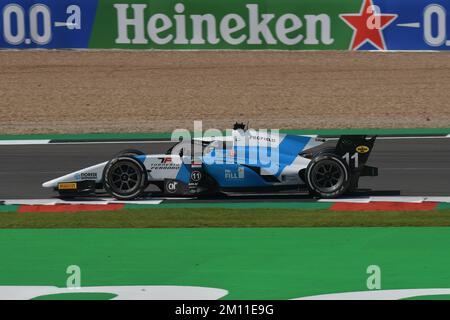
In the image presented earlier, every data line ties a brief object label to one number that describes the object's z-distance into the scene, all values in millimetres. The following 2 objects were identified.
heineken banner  31203
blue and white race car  15688
